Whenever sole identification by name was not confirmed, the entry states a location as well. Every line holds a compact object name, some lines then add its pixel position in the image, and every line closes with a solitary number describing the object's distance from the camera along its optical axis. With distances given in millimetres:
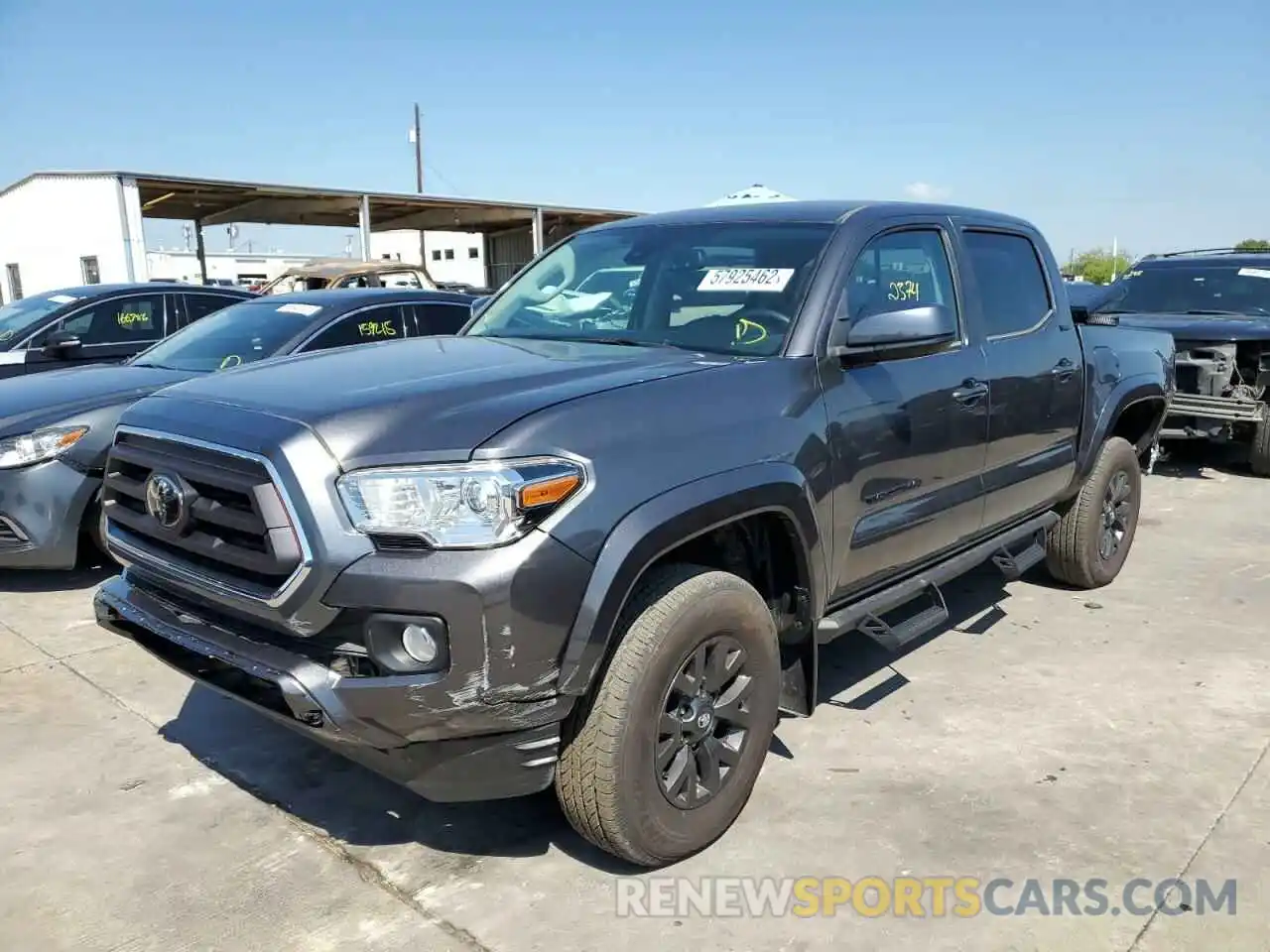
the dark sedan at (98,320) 8227
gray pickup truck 2361
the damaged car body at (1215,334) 8133
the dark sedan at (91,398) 5051
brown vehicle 17422
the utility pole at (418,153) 47031
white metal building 23703
